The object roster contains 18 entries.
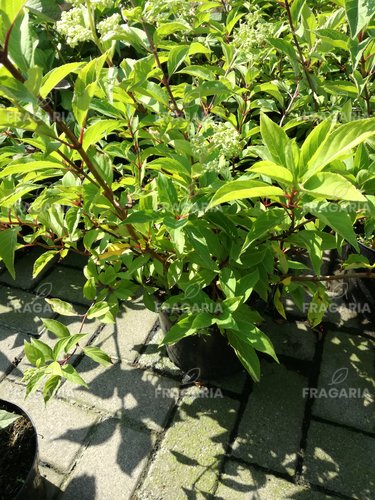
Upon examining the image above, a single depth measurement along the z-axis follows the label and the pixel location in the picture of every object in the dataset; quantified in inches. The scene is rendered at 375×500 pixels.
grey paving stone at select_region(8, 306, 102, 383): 28.3
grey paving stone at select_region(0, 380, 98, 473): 23.7
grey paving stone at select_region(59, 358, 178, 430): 25.5
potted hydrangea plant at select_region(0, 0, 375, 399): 13.4
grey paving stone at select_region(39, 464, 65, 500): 21.9
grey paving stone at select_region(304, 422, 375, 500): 22.3
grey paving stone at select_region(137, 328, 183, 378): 27.9
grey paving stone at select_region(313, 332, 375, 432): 25.2
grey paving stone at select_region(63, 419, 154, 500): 22.3
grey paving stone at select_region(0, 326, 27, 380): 28.8
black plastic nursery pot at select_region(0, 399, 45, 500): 18.8
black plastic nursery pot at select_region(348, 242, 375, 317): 27.9
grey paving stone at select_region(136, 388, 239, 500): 22.2
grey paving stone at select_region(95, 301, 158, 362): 29.4
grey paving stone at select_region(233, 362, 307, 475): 23.5
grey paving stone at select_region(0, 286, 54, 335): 31.7
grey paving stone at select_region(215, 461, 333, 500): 21.9
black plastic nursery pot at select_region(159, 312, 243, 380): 24.6
